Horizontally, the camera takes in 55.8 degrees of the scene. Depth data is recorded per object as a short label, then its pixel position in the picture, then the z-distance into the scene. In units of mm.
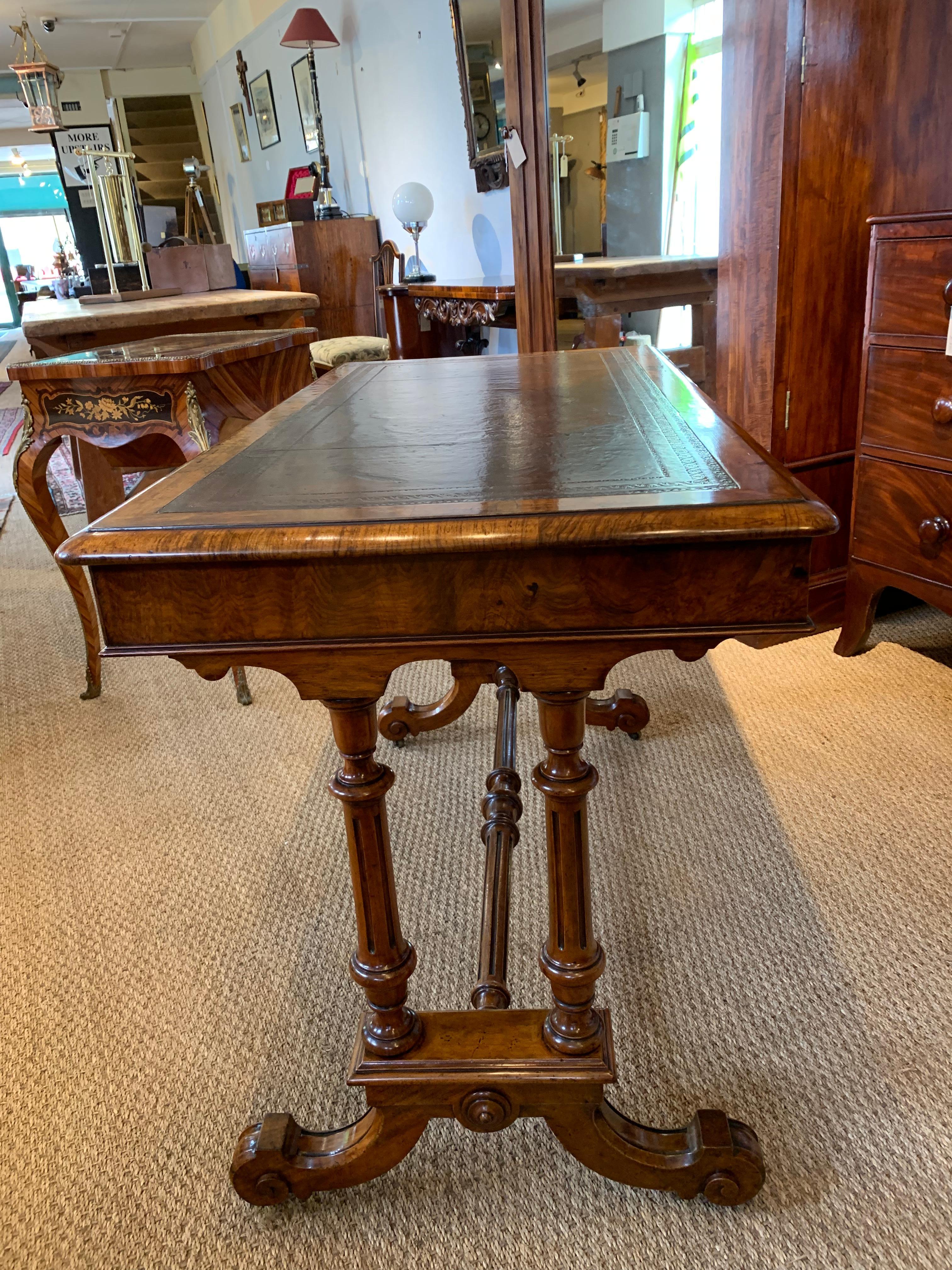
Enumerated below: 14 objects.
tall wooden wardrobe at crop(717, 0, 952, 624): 1909
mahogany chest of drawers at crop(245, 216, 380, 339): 5238
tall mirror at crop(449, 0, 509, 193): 3129
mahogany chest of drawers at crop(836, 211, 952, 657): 1727
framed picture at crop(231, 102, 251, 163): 8234
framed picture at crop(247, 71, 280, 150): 7164
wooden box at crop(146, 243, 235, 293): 4164
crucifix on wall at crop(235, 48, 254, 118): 7500
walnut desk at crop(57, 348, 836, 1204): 698
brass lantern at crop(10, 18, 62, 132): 4340
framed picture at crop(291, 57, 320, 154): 6121
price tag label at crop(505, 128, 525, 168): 2771
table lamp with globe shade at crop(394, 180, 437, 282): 4305
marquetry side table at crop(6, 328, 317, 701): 1793
